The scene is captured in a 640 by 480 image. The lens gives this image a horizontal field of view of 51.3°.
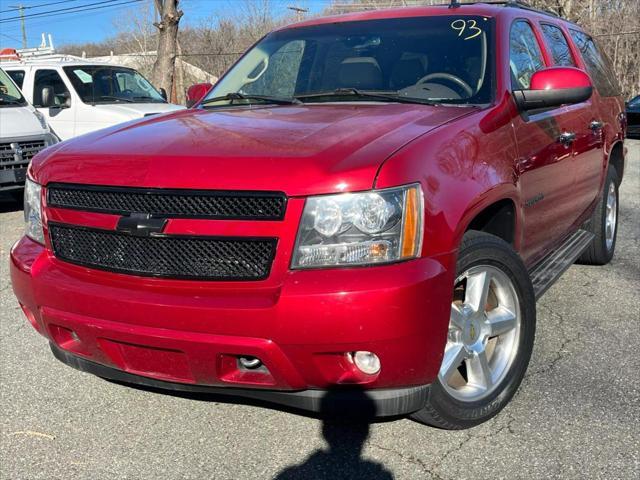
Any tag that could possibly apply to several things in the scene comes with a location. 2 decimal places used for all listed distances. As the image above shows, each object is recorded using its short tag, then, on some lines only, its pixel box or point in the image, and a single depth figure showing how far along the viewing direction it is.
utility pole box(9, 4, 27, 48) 62.09
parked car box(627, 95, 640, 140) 16.44
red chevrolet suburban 2.34
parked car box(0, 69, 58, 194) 7.85
